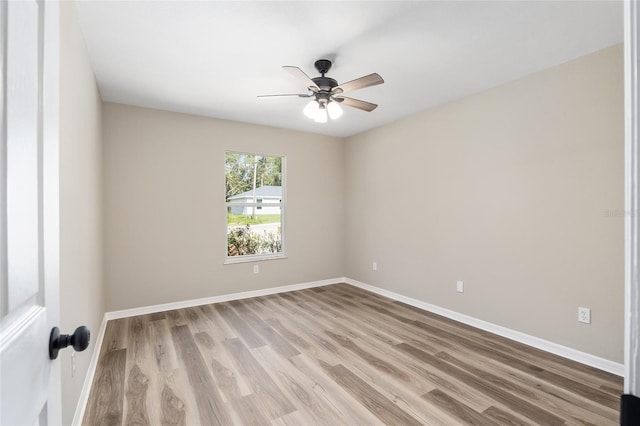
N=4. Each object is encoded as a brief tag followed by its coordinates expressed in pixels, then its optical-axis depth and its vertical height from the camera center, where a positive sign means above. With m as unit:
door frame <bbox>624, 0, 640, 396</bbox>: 0.46 +0.02
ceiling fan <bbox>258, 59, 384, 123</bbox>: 2.35 +1.00
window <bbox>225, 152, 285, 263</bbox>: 4.45 +0.08
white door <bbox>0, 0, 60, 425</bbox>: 0.50 +0.00
